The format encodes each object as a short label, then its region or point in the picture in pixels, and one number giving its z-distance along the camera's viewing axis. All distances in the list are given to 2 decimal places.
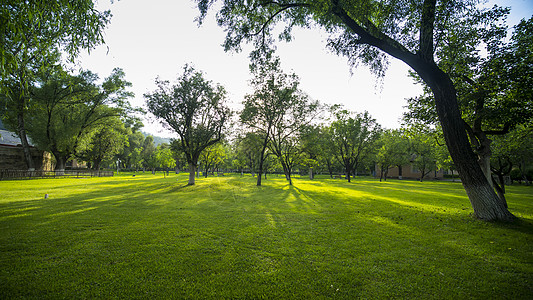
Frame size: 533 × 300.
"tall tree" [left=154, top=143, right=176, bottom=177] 51.28
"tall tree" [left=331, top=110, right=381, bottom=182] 37.41
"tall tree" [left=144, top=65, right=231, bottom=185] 22.08
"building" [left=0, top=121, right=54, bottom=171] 31.77
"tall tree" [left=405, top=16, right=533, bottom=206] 7.36
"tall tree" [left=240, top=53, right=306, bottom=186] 23.62
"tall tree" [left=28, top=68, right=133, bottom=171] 29.50
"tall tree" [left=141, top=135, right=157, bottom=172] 74.43
